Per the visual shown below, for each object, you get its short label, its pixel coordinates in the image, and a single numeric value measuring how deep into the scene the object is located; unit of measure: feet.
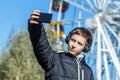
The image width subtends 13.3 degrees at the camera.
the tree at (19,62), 80.07
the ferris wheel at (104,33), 65.65
